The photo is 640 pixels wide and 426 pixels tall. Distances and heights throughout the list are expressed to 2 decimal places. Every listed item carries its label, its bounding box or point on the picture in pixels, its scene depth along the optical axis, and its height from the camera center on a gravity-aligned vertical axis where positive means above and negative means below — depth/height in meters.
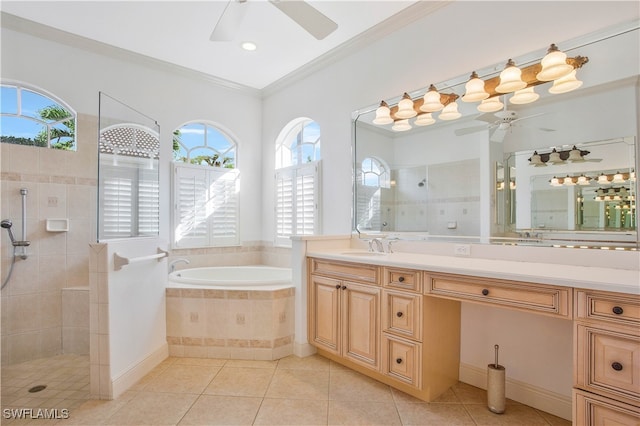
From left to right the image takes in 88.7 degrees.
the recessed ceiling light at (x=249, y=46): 3.33 +1.75
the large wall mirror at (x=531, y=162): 1.83 +0.35
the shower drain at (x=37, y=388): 2.28 -1.22
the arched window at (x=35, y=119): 2.96 +0.90
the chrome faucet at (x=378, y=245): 2.82 -0.27
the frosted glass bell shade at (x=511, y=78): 2.12 +0.89
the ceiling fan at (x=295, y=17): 2.02 +1.28
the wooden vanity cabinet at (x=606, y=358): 1.32 -0.61
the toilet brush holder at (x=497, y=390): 1.99 -1.08
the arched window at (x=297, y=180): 3.81 +0.42
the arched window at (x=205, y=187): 3.92 +0.35
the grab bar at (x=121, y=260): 2.23 -0.32
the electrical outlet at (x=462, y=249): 2.39 -0.26
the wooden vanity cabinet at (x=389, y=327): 2.08 -0.79
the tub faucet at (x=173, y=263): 3.49 -0.54
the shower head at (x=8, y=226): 2.75 -0.09
